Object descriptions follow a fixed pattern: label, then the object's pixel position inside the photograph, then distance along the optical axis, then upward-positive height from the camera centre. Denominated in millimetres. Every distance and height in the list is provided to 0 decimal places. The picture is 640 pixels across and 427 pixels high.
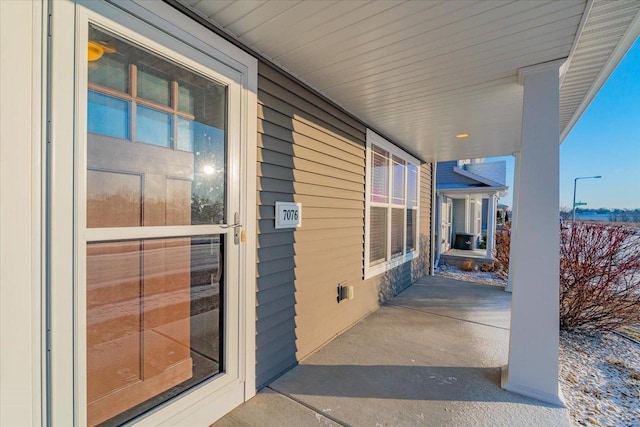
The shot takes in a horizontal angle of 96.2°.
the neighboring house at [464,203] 8875 +285
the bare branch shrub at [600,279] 3598 -876
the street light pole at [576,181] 18431 +2011
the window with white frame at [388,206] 4012 +50
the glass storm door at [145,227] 1277 -118
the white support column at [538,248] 2090 -269
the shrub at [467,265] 8117 -1575
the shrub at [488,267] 7535 -1518
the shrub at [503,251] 6367 -957
